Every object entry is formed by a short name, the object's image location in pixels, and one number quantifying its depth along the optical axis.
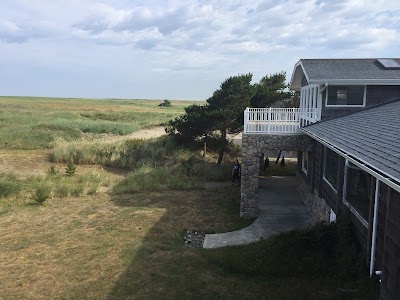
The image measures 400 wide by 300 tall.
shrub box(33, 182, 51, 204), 14.99
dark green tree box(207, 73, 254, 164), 22.11
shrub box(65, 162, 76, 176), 20.05
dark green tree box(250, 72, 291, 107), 24.75
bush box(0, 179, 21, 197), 16.19
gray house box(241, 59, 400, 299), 6.07
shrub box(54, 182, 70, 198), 16.78
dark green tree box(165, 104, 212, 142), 22.88
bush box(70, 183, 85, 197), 16.92
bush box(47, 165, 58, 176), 20.30
